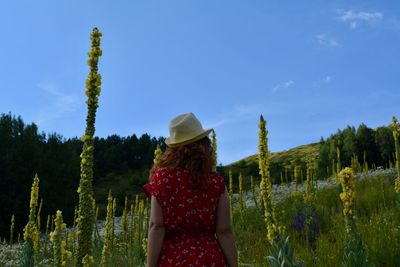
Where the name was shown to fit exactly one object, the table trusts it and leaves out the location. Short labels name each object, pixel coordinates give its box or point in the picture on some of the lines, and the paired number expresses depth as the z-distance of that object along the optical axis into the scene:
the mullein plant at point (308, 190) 8.54
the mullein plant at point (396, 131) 6.89
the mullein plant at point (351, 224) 4.40
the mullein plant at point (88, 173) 2.54
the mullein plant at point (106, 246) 4.60
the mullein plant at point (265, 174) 4.70
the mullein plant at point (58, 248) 3.20
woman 3.51
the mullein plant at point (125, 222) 7.72
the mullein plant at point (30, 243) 6.21
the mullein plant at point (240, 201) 9.29
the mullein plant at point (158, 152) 5.04
